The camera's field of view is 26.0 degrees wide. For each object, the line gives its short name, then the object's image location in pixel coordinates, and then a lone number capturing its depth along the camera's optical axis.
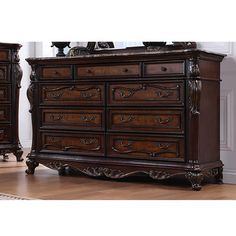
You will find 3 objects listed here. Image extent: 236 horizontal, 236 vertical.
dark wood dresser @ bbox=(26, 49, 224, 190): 3.33
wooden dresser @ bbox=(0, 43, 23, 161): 4.97
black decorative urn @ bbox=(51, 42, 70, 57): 4.28
